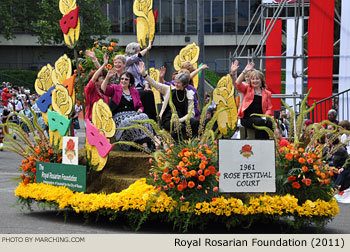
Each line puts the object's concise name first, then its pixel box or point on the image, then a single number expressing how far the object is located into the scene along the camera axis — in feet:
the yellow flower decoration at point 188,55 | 42.52
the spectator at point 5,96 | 75.56
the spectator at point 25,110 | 84.17
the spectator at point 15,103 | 81.86
